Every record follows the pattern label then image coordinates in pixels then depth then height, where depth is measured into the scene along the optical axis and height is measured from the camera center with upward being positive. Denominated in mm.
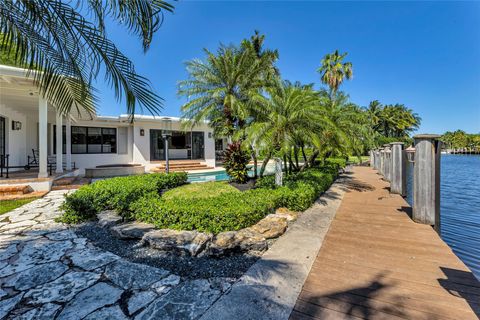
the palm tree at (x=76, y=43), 2740 +1523
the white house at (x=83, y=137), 8588 +1385
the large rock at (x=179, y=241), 3587 -1365
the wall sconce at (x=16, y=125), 10839 +1676
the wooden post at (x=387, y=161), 10405 -135
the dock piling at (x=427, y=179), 4629 -439
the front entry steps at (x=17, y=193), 7516 -1195
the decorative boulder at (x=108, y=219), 4748 -1325
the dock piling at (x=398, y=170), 7377 -410
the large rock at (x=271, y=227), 4199 -1331
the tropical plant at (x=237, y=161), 8438 -119
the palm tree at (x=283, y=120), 6867 +1245
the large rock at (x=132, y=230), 4148 -1362
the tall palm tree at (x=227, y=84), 8430 +2951
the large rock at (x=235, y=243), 3567 -1384
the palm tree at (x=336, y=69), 22859 +9160
